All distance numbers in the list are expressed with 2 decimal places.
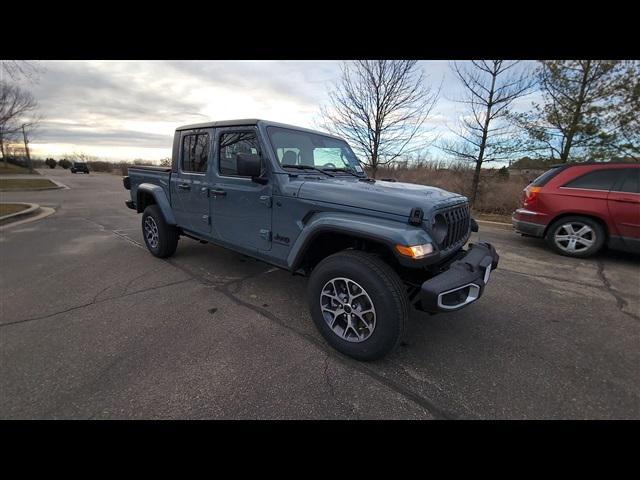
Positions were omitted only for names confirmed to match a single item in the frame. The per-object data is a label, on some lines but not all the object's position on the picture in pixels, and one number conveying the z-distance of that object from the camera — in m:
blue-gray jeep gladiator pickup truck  2.20
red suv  4.82
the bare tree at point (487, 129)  9.51
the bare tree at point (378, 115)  10.75
